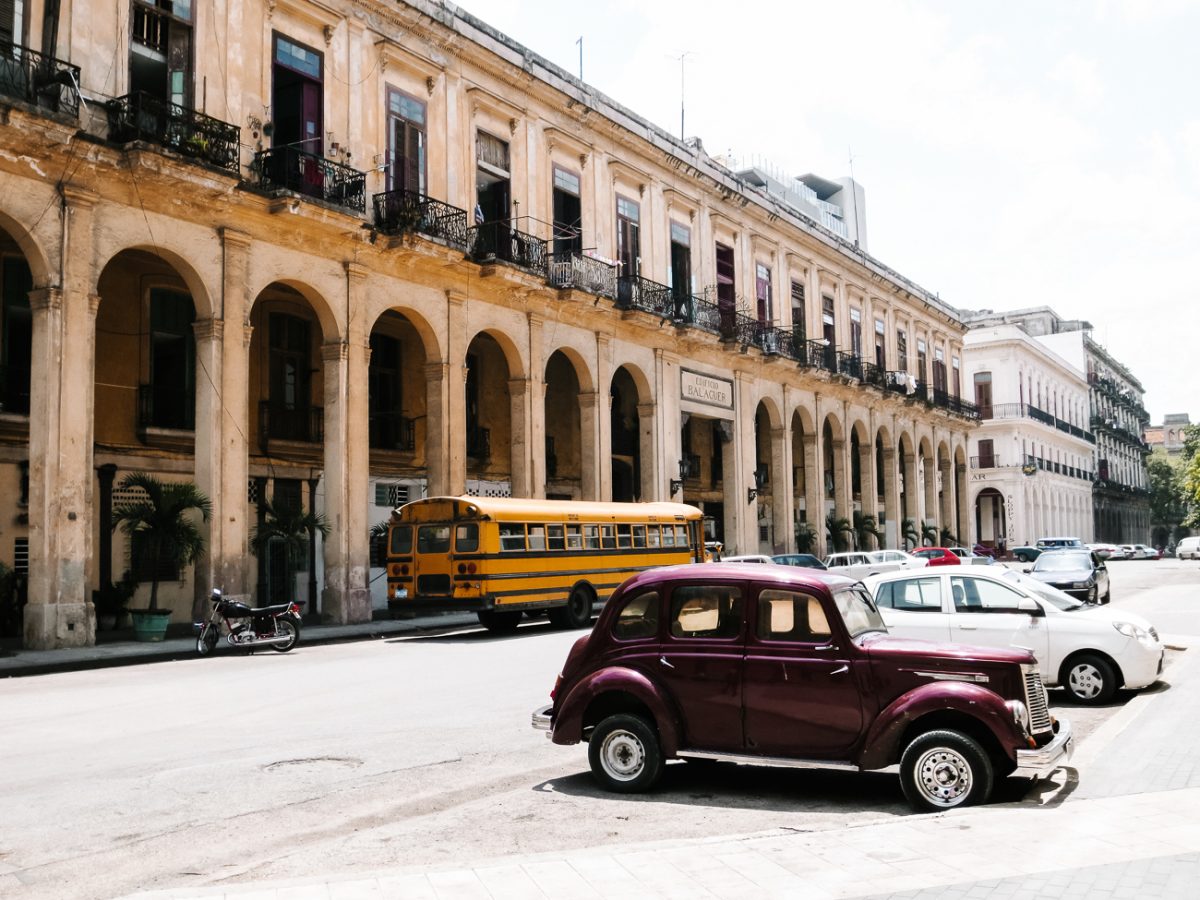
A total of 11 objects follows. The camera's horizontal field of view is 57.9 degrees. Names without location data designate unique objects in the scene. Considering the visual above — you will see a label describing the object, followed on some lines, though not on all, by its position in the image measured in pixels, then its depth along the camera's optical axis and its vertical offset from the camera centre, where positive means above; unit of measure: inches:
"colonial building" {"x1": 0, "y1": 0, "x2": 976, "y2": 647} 694.5 +220.5
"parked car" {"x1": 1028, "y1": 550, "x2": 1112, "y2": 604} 931.3 -39.6
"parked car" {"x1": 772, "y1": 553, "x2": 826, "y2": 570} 1092.5 -27.1
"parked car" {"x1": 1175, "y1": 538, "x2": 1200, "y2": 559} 2492.3 -53.3
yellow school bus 776.3 -14.9
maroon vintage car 258.8 -39.8
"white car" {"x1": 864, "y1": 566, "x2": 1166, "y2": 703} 437.4 -40.8
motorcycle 680.4 -54.3
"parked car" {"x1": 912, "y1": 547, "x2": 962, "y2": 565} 1227.2 -31.0
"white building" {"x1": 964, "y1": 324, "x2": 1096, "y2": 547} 2647.6 +224.4
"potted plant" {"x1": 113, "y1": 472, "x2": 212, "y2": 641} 725.9 +11.3
